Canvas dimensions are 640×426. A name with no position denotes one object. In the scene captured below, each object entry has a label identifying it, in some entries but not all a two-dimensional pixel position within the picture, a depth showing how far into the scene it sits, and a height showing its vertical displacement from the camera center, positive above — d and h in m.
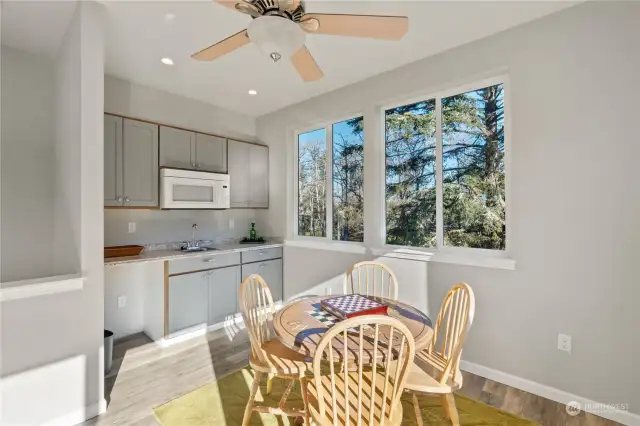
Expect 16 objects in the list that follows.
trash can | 2.50 -1.13
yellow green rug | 1.94 -1.31
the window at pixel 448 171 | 2.56 +0.38
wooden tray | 3.02 -0.38
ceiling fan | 1.40 +0.95
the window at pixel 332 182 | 3.50 +0.38
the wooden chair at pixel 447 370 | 1.61 -0.89
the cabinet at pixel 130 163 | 2.92 +0.50
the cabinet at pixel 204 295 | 3.07 -0.87
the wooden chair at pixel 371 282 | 2.96 -0.68
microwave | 3.26 +0.26
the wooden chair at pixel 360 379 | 1.24 -0.71
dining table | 1.48 -0.63
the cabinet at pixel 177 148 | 3.30 +0.72
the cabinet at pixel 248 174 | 3.99 +0.52
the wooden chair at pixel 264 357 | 1.74 -0.86
